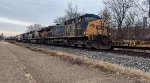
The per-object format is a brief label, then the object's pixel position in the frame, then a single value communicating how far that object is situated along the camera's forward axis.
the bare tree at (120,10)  20.72
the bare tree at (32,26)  61.51
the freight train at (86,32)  9.65
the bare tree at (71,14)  31.00
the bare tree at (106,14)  20.45
